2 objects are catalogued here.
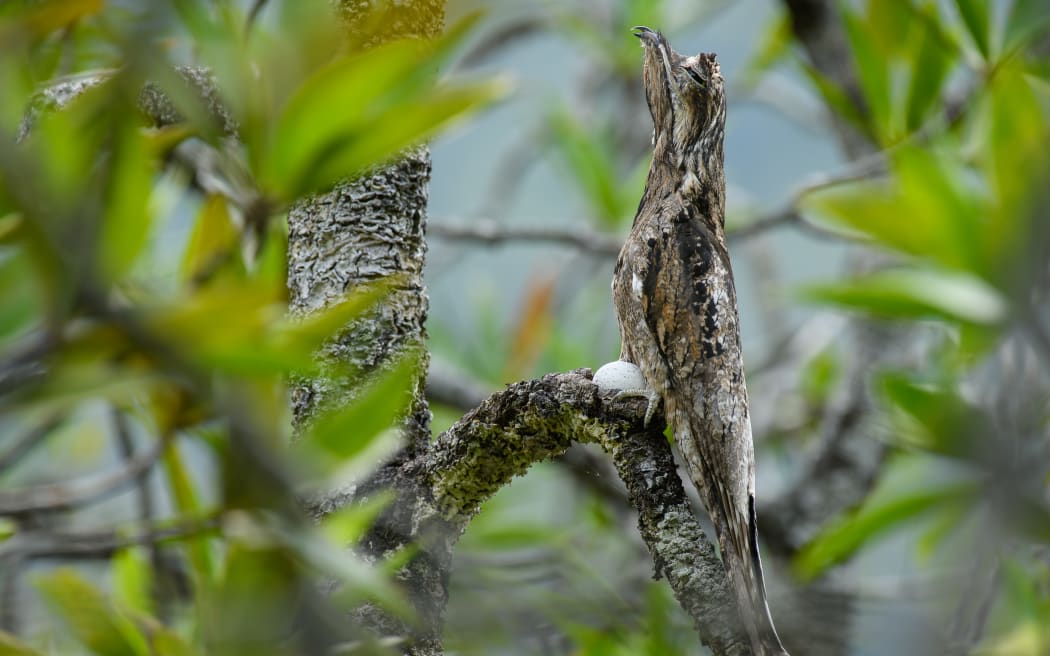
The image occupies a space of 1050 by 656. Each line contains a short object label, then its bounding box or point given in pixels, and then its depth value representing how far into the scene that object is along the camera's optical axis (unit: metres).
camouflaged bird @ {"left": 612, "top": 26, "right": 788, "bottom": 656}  9.76
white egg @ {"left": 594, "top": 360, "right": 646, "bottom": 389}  9.74
